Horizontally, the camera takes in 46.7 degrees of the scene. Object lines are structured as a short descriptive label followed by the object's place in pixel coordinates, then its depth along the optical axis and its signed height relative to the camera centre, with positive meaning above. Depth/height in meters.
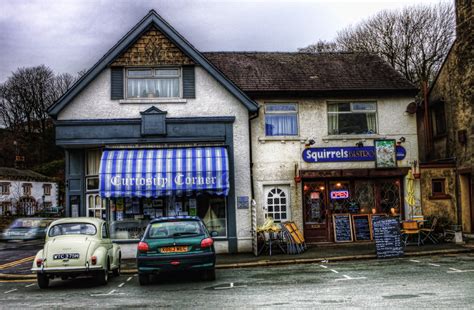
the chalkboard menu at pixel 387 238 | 17.09 -0.97
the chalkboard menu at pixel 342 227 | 21.25 -0.73
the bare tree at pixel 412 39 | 40.22 +12.56
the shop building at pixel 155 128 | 19.83 +3.13
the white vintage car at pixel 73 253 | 12.96 -0.87
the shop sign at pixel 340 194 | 21.45 +0.56
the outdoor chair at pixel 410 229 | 19.33 -0.79
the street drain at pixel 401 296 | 9.92 -1.62
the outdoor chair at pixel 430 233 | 19.75 -0.97
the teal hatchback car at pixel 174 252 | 12.73 -0.89
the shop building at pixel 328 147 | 21.08 +2.39
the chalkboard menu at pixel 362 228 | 21.42 -0.78
